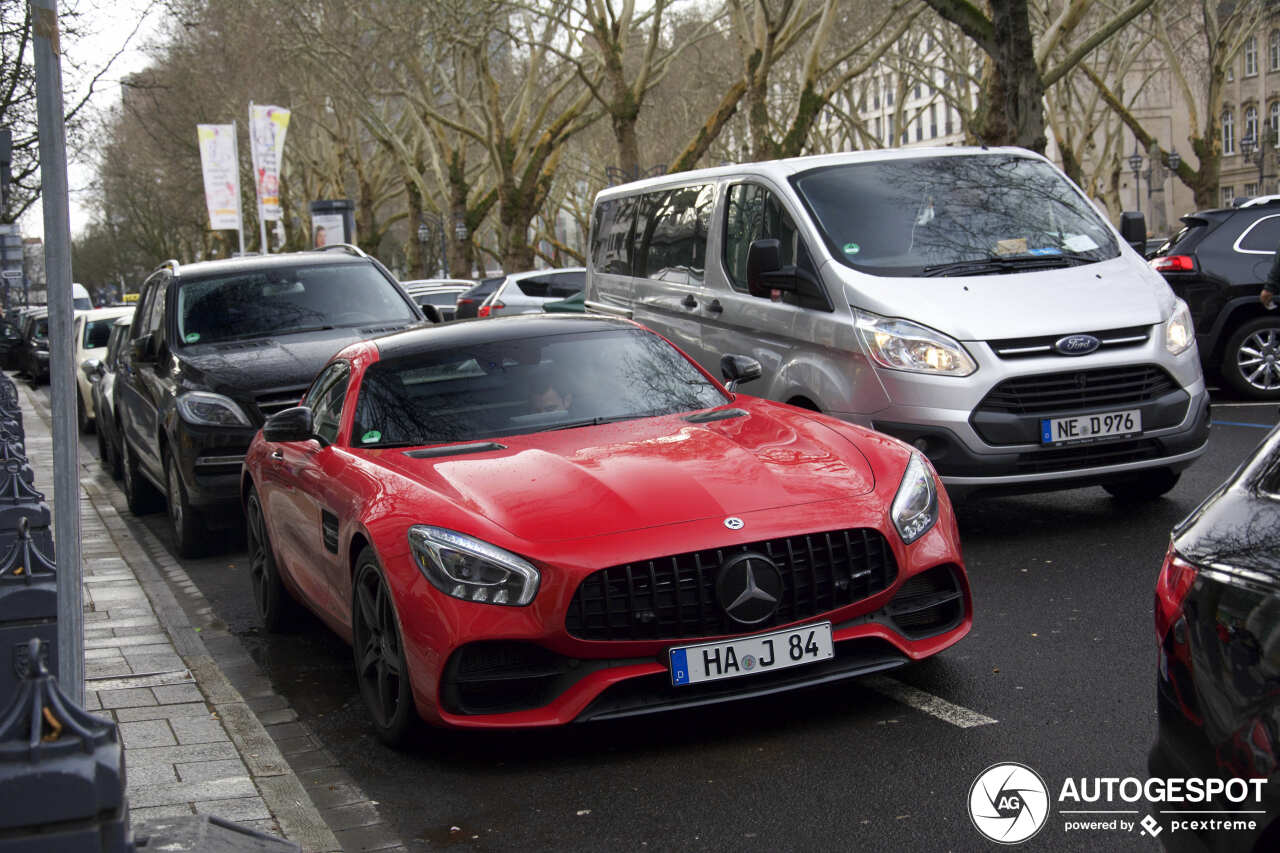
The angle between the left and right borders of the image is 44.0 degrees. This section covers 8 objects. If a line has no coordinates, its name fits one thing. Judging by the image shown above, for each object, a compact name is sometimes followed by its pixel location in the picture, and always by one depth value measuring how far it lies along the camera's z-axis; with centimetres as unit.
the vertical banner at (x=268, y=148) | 3716
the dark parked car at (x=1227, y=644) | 257
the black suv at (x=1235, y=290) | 1397
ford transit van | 797
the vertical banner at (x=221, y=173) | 3962
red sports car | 496
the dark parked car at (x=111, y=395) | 1428
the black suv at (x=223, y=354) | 1020
